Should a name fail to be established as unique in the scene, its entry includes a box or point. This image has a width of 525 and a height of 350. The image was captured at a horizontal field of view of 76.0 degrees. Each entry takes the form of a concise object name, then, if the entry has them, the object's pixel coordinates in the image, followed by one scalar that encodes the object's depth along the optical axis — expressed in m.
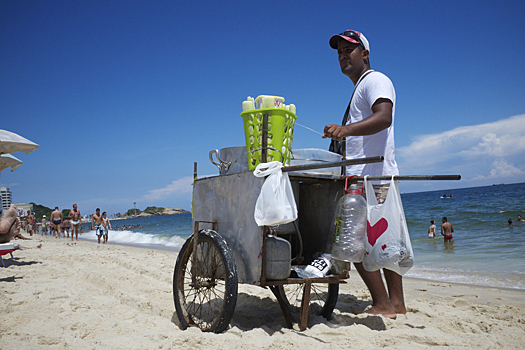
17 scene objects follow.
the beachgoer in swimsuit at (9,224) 5.87
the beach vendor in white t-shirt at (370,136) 2.57
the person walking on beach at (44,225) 28.63
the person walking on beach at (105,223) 16.25
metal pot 2.96
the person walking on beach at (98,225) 15.92
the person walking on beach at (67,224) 19.91
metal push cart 2.33
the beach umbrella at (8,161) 7.79
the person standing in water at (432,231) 13.54
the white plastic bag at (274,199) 2.20
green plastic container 2.55
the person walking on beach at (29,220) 22.33
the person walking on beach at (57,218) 18.22
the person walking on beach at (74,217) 17.92
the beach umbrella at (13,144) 6.27
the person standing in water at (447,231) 11.81
